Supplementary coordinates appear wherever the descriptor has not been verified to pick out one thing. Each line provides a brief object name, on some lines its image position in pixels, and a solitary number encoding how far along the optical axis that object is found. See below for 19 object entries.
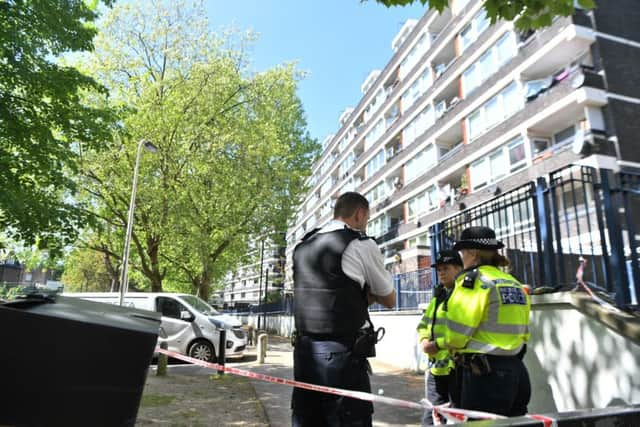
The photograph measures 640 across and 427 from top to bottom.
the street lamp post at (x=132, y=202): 14.70
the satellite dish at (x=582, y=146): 16.38
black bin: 1.53
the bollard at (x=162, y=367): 8.69
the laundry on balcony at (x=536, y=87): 18.47
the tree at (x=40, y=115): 6.92
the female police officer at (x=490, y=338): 2.65
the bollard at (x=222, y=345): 9.27
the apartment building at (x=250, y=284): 80.41
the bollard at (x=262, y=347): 11.16
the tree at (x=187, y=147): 16.41
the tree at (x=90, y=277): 34.19
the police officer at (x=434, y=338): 3.62
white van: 11.39
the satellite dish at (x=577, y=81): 16.84
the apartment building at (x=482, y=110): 17.34
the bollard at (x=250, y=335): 18.43
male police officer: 2.31
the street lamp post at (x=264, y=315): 28.56
